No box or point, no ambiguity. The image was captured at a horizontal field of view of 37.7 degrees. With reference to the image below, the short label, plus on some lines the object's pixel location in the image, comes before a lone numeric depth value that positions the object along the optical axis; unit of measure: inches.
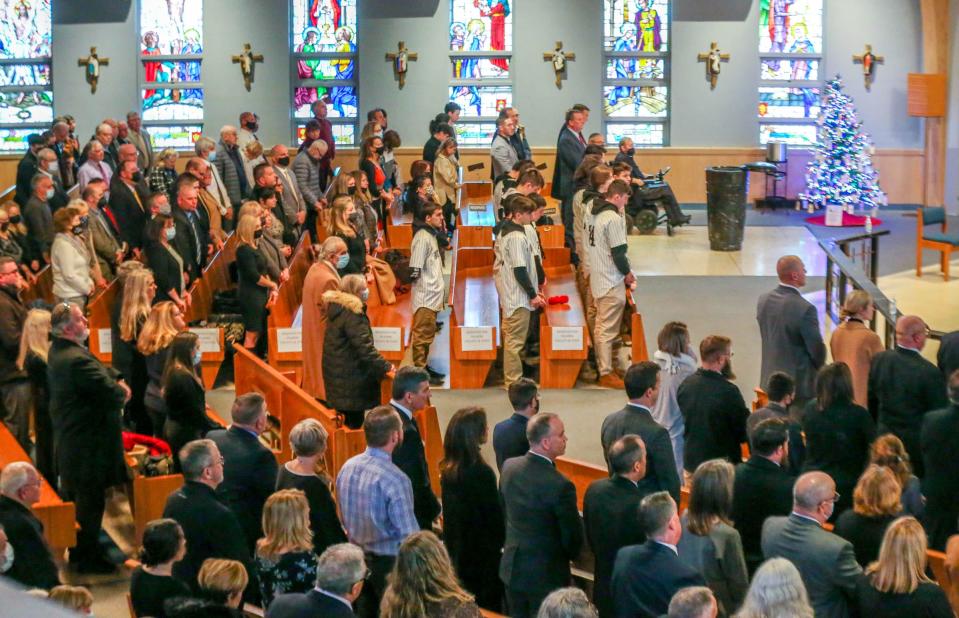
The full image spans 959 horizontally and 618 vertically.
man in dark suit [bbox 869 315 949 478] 287.0
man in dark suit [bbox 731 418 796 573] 233.1
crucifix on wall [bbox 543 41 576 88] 776.9
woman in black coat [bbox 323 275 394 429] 327.6
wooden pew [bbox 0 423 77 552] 271.1
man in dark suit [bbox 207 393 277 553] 248.4
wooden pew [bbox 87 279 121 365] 414.6
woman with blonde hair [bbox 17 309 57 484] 310.5
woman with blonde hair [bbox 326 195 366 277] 426.9
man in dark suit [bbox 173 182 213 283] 432.1
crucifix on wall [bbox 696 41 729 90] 772.6
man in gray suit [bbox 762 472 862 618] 206.1
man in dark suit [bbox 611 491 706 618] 194.7
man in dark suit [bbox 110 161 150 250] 464.4
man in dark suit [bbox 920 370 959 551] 260.7
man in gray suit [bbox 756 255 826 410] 328.5
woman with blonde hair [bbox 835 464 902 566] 216.2
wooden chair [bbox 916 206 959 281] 581.3
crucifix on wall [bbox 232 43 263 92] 782.5
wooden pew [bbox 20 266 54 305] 456.8
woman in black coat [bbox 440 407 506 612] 237.1
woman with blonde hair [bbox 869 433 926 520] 238.4
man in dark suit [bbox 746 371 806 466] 270.4
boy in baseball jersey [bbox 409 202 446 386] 414.9
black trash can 625.0
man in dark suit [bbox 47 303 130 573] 286.4
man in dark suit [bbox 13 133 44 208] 516.7
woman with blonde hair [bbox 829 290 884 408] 312.8
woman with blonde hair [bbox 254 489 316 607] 203.3
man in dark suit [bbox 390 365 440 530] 255.0
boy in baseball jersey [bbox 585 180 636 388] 417.1
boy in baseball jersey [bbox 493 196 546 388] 407.8
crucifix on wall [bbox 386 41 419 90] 780.0
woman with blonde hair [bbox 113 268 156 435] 336.8
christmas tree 720.3
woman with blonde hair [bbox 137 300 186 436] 321.1
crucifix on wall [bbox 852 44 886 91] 770.2
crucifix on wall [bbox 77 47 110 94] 778.8
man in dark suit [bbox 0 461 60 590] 218.7
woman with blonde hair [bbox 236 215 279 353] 419.2
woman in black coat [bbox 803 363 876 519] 260.5
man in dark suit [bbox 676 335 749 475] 277.9
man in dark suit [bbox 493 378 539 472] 253.4
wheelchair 671.1
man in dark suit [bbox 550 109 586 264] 551.5
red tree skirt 714.2
